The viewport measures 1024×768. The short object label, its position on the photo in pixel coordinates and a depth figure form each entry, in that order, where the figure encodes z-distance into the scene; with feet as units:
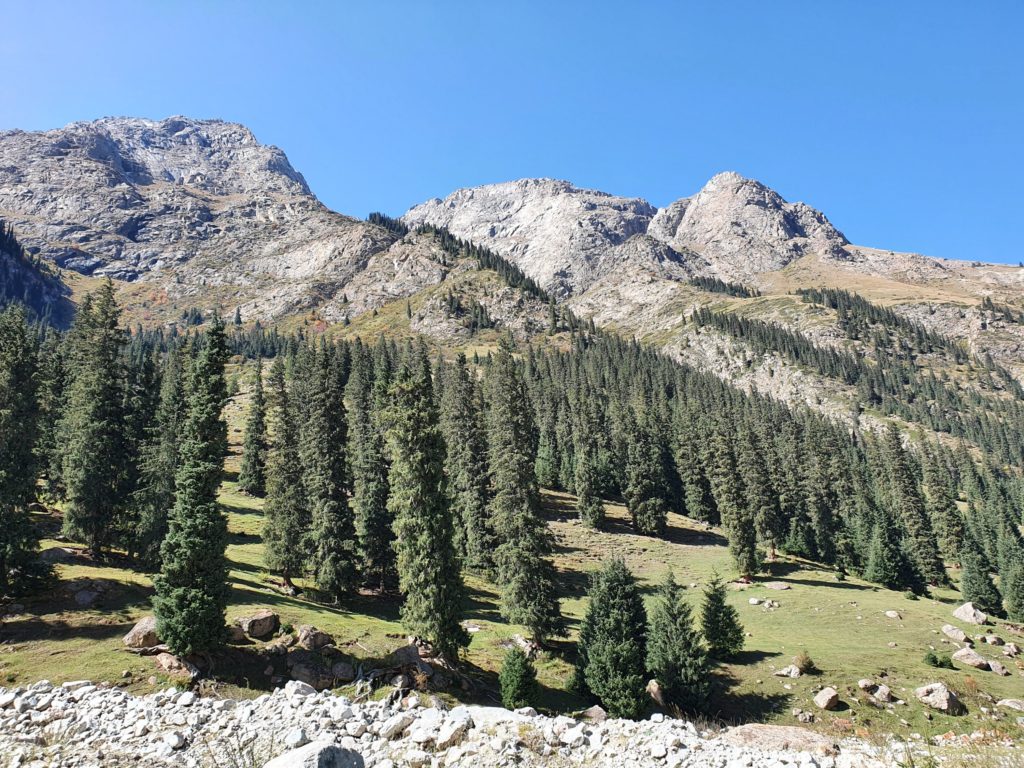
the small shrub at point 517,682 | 95.71
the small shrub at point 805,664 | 116.78
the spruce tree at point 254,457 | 261.03
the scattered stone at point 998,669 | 124.28
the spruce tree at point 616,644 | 99.14
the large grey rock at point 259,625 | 100.42
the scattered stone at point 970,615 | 167.32
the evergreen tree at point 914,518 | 256.32
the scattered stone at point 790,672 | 116.26
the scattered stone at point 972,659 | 126.82
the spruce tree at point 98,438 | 140.36
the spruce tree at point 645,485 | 274.16
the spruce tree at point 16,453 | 104.32
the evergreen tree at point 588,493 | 271.49
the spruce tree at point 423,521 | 104.73
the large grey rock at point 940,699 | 98.99
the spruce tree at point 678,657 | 106.32
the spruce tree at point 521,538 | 132.67
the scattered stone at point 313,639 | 97.66
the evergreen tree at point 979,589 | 221.05
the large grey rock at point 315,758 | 36.57
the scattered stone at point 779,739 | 59.11
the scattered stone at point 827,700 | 102.73
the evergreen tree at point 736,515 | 211.00
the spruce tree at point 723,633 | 131.03
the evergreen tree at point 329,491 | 150.82
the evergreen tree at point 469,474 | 201.77
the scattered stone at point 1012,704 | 100.50
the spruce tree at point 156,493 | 134.10
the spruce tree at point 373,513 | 163.84
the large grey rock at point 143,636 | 88.89
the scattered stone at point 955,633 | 145.38
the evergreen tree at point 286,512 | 152.66
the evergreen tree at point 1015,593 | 206.90
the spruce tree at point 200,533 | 86.63
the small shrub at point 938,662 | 122.62
